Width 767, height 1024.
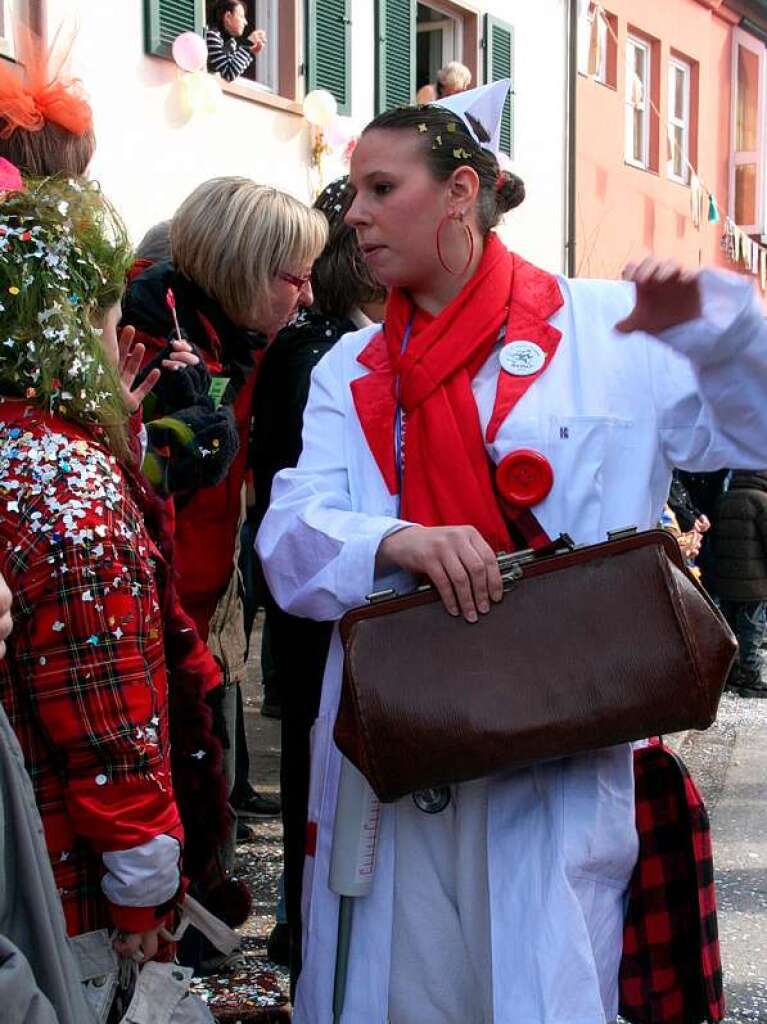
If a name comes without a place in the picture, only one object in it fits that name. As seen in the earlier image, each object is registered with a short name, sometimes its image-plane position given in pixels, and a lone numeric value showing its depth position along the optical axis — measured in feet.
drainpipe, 50.08
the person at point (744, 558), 26.35
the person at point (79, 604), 6.89
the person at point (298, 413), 11.06
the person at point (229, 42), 32.89
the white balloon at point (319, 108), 35.63
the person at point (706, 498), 26.69
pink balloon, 30.81
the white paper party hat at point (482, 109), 8.40
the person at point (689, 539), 22.88
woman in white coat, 7.16
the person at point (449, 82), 39.73
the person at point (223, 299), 11.74
